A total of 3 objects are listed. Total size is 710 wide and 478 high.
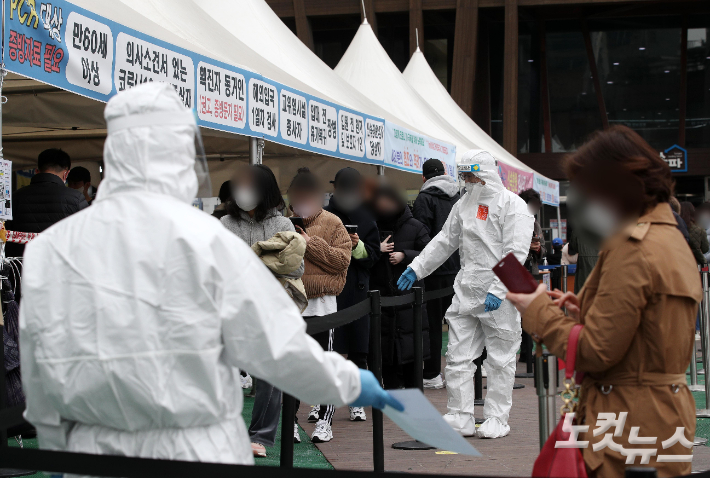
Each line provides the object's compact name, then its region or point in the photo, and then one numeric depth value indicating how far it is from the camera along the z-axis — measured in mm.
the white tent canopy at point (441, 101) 16078
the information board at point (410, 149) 9375
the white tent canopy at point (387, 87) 13055
